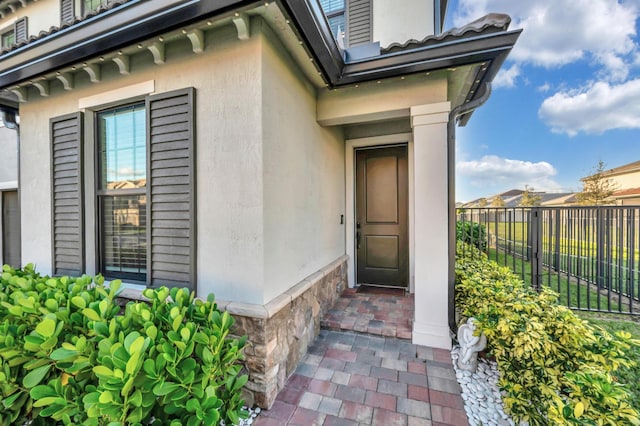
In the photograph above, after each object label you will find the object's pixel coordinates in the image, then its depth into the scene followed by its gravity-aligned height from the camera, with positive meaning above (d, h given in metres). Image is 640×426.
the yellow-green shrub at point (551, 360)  1.28 -0.97
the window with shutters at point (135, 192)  2.46 +0.23
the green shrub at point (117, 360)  1.23 -0.81
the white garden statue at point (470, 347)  2.53 -1.37
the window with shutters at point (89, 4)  4.63 +3.83
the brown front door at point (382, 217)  4.53 -0.10
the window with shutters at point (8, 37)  5.31 +3.73
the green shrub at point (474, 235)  5.81 -0.59
